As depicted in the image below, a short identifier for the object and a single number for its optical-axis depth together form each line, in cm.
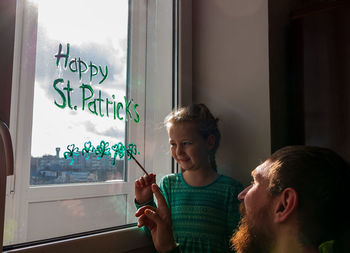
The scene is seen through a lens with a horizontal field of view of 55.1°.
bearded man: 67
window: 105
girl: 108
